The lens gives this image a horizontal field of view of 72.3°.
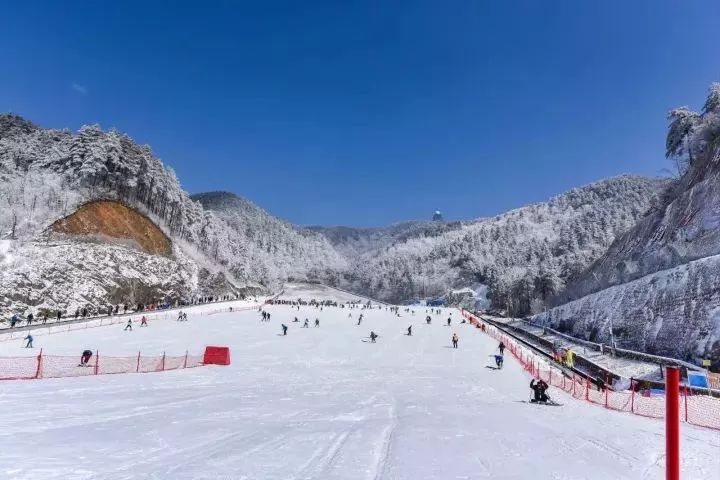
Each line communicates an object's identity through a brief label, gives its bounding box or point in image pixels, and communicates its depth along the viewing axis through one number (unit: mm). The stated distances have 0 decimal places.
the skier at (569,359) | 36312
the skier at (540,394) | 18547
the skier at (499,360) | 30328
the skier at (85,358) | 23506
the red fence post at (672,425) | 3615
